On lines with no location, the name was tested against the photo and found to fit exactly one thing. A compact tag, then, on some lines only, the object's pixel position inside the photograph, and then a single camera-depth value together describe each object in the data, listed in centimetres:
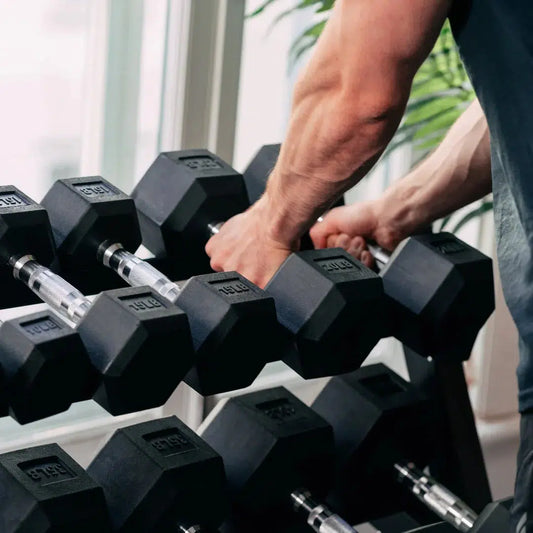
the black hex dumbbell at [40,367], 159
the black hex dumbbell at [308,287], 171
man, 159
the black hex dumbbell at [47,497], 163
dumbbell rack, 192
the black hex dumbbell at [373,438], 189
